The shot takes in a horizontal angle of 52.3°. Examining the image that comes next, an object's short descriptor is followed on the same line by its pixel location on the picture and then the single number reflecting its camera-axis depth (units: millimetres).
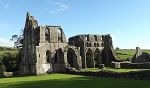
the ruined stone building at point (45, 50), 23695
